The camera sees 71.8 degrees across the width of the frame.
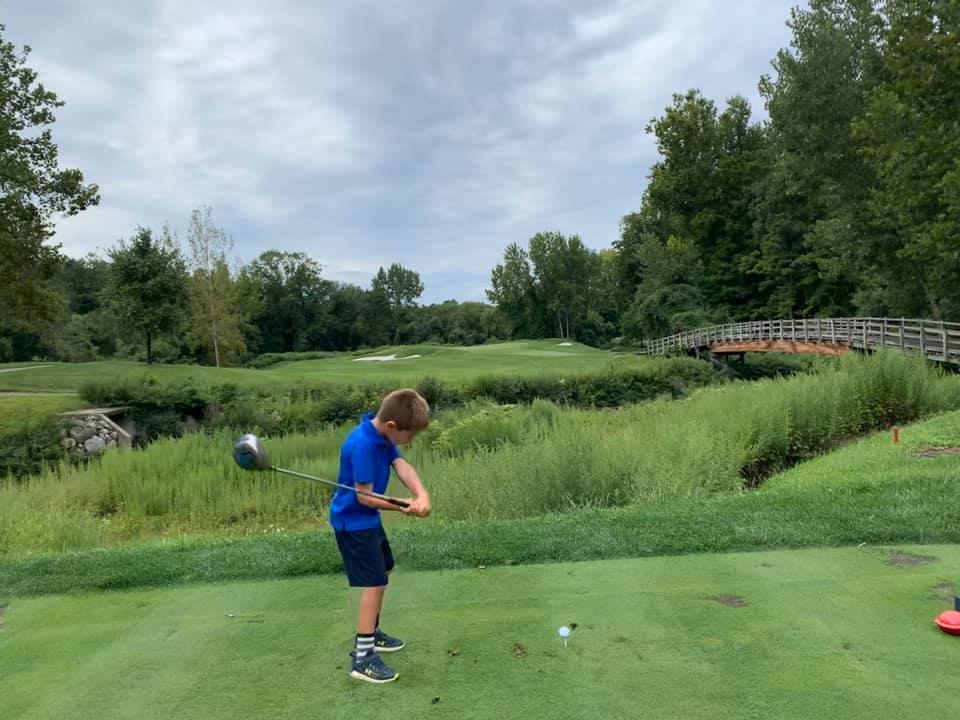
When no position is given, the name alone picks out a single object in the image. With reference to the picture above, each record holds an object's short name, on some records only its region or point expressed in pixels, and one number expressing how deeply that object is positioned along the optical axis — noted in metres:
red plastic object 3.28
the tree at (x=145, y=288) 29.28
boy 3.37
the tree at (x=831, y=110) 28.38
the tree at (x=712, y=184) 50.91
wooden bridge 20.82
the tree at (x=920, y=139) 19.59
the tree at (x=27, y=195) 20.50
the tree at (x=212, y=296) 37.94
